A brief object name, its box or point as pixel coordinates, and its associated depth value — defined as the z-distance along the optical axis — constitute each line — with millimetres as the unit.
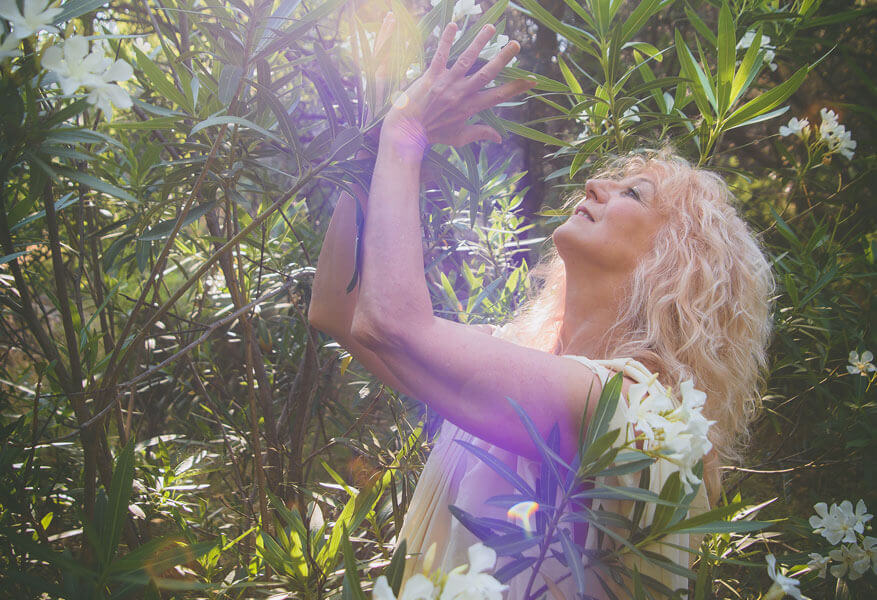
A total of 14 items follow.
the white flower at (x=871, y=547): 1360
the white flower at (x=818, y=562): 1413
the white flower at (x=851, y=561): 1369
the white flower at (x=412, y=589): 500
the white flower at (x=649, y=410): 665
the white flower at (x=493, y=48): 847
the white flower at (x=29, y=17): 539
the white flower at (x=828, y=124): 1670
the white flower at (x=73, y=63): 580
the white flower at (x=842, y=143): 1665
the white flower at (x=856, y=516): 1363
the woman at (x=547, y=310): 792
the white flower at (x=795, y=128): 1740
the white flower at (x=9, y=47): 535
